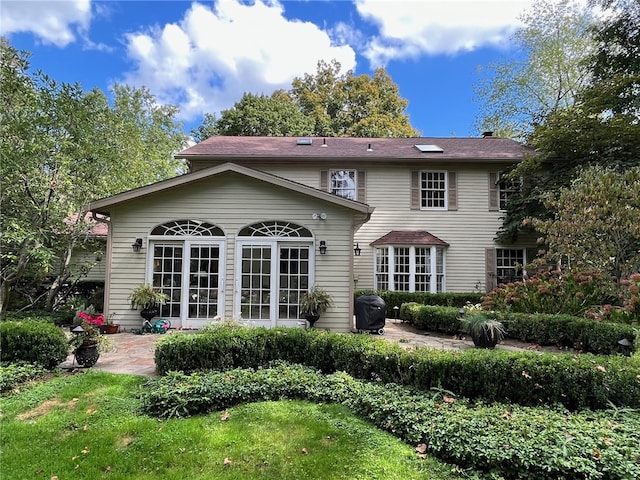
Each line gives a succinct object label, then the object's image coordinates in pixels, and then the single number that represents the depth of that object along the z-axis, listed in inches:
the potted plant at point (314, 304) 337.4
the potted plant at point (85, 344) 223.1
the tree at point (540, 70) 807.7
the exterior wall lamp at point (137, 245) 350.8
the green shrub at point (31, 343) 204.4
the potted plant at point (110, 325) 334.0
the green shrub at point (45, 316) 378.0
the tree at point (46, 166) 370.3
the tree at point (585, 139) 478.3
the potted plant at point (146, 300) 336.5
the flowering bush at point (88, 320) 226.5
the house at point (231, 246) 349.4
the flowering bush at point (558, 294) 338.0
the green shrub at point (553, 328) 255.8
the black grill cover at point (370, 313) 353.1
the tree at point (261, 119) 995.9
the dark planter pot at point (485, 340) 284.7
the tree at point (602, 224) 323.6
